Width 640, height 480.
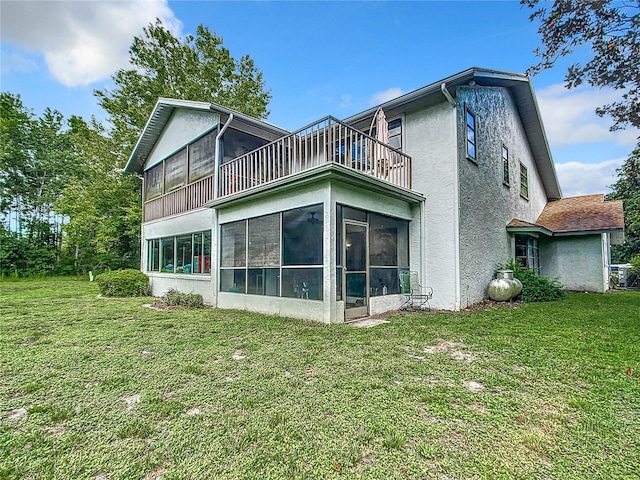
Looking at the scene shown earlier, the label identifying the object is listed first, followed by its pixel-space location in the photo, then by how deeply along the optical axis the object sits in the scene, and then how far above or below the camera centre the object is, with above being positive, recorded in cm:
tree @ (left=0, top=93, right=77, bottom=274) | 2105 +551
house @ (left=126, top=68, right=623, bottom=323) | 705 +121
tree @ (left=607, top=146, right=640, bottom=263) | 2233 +358
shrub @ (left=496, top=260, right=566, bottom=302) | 988 -112
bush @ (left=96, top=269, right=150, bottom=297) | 1236 -112
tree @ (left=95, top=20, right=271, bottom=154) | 2036 +1243
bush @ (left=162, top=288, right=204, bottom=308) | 973 -140
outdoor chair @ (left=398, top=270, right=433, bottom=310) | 850 -105
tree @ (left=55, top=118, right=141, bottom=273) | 1891 +296
